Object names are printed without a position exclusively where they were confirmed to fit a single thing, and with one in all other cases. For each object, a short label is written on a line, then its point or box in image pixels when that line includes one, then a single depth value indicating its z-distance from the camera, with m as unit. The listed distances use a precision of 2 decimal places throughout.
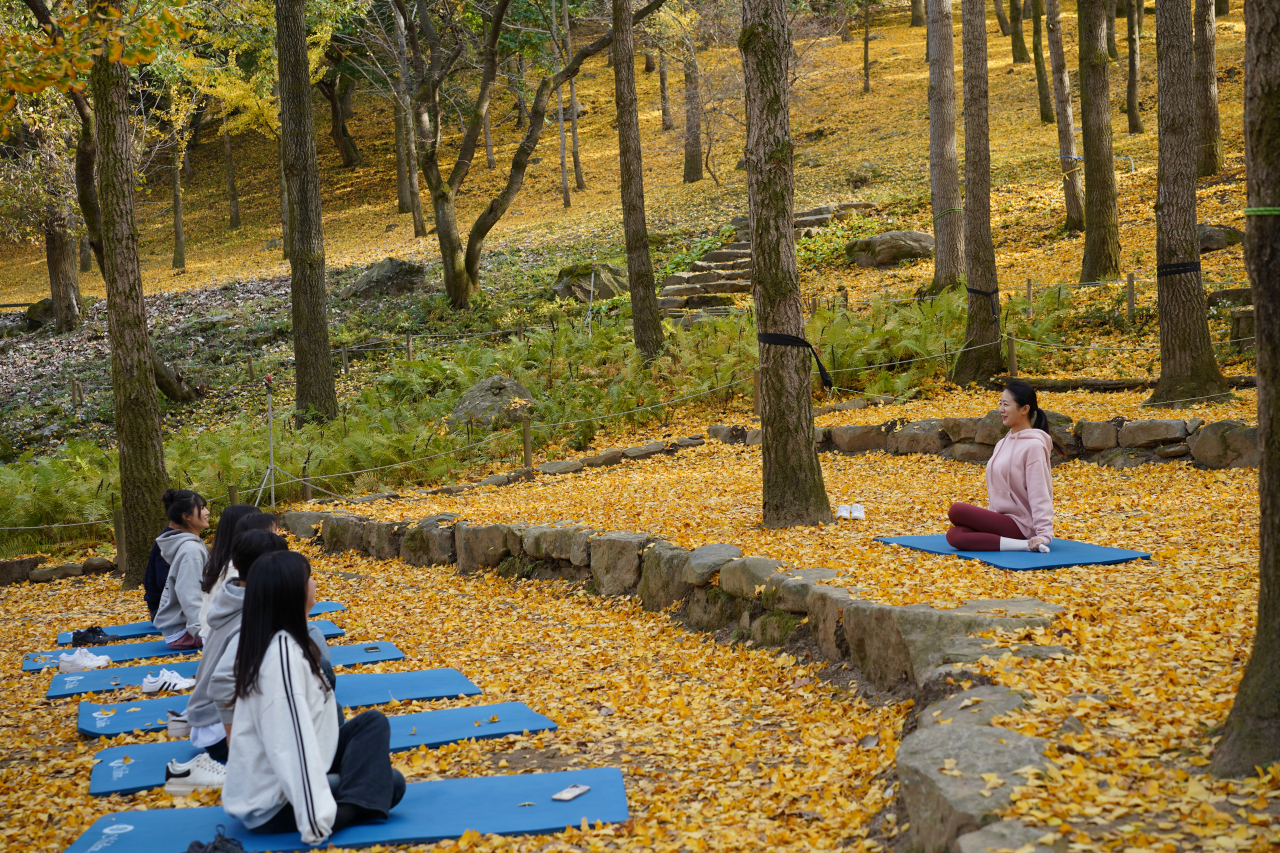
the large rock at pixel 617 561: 6.93
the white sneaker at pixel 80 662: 6.23
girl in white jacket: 3.31
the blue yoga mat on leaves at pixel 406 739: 4.22
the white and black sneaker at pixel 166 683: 5.67
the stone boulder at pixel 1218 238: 13.83
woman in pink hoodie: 5.80
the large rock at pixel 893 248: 18.20
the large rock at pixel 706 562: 6.12
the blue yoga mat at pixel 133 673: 5.77
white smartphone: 3.71
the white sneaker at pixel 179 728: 4.85
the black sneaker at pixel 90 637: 6.86
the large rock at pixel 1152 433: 7.94
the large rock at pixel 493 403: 12.48
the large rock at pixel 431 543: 8.74
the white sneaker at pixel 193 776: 4.10
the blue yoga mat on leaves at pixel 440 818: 3.43
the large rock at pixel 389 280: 21.39
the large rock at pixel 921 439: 9.62
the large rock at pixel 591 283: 19.14
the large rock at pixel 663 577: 6.43
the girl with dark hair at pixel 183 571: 5.95
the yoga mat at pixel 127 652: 6.46
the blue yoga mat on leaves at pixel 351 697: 5.03
